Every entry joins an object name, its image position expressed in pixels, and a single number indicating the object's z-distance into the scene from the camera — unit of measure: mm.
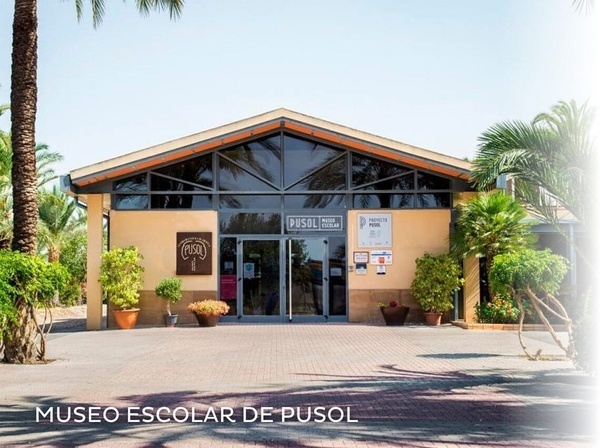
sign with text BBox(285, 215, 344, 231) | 21250
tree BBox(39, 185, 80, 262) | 34281
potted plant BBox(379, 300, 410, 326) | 20203
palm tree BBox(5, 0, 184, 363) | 13344
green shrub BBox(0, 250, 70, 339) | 12281
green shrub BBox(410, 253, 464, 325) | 20328
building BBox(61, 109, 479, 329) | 21031
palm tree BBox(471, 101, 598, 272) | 10891
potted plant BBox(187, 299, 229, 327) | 20031
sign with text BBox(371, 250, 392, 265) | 21219
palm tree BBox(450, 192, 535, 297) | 19625
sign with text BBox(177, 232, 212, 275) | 21016
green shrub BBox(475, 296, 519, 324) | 19609
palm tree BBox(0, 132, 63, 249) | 28795
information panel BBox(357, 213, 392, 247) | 21188
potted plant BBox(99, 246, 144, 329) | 20078
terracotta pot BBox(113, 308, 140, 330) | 20172
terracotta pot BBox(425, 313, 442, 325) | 20531
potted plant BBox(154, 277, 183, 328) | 20188
